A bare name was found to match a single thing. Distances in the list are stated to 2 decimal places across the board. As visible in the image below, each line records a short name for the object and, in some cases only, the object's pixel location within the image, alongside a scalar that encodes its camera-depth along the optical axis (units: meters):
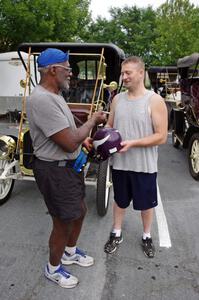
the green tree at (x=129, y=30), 38.78
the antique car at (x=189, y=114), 6.06
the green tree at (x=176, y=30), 23.28
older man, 2.35
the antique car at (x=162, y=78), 14.86
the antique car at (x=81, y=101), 4.41
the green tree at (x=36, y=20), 13.86
